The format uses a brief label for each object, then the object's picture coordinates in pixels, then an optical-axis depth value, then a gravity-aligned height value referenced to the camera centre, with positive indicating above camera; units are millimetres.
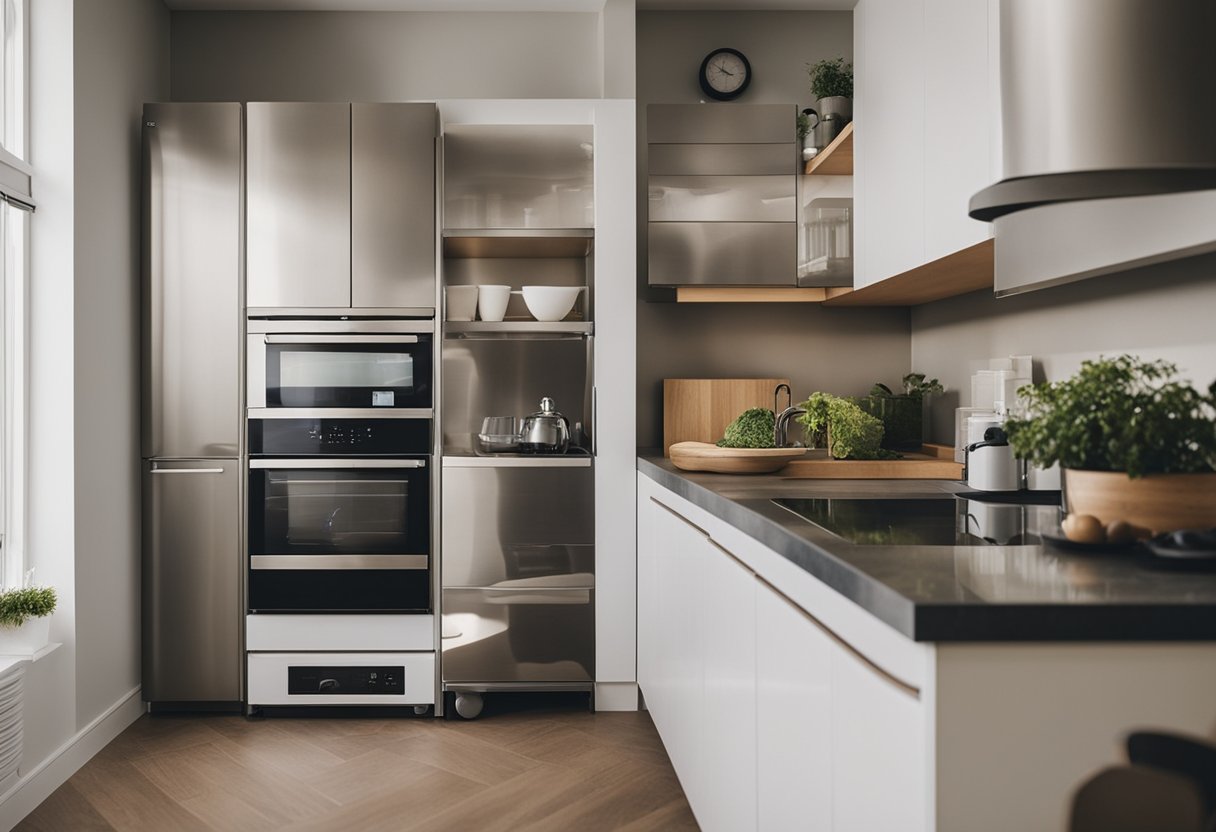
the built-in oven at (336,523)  3166 -383
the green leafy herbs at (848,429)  2754 -56
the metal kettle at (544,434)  3254 -81
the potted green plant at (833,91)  3178 +1127
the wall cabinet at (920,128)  1966 +689
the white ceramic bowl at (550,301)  3248 +389
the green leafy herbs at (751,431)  2605 -58
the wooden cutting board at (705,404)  3438 +24
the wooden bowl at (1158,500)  1195 -119
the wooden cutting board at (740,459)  2523 -133
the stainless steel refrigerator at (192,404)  3158 +27
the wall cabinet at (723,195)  3277 +766
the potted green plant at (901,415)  3236 -17
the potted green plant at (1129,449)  1200 -52
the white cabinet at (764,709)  1039 -462
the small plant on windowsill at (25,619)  2509 -570
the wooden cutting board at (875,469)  2625 -170
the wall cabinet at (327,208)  3158 +697
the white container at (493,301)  3273 +391
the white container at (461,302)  3299 +391
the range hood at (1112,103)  1324 +458
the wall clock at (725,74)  3615 +1320
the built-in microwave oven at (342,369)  3164 +146
